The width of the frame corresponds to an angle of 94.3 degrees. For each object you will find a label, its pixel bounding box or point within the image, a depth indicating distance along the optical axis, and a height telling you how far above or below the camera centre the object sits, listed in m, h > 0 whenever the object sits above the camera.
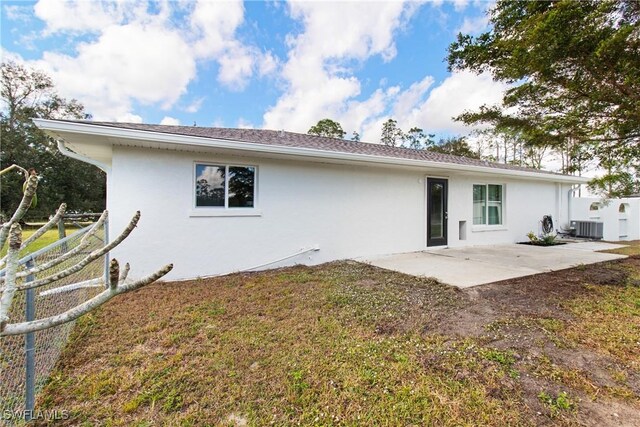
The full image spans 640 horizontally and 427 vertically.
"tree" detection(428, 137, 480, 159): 29.88 +6.94
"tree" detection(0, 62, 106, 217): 19.94 +4.58
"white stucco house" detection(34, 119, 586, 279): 5.50 +0.41
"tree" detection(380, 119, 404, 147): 33.50 +9.20
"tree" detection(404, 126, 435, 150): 33.94 +8.77
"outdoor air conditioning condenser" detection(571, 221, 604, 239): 11.88 -0.56
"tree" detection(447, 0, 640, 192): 3.80 +2.13
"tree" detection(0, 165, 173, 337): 0.97 -0.23
